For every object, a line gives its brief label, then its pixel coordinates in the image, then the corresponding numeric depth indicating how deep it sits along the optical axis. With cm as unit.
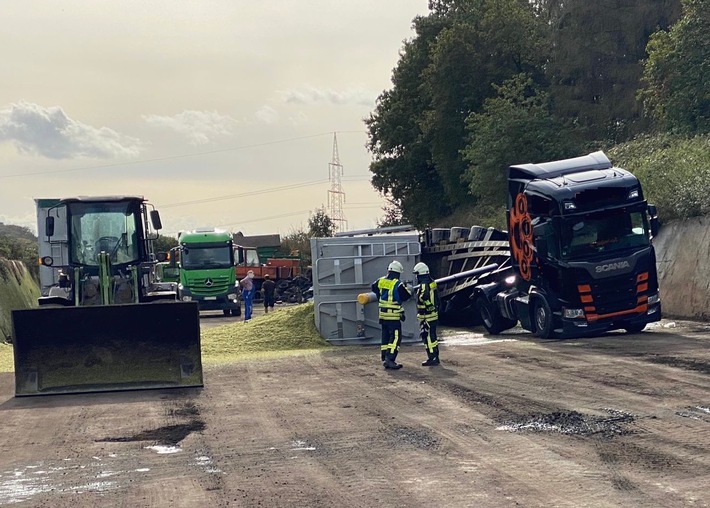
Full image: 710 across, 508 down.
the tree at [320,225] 8012
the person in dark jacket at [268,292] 3722
